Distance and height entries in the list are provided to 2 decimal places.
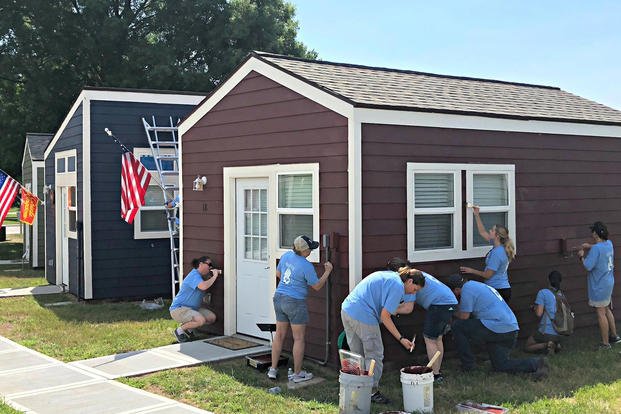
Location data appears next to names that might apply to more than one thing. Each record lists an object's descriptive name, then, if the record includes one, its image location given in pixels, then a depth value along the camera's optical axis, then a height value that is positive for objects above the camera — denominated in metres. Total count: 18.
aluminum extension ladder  12.96 +0.93
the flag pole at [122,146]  12.45 +1.11
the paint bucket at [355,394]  6.13 -1.70
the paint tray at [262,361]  7.87 -1.80
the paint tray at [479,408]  6.22 -1.87
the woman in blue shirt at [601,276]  9.19 -0.98
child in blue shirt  8.67 -1.55
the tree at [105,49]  25.67 +6.04
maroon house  7.87 +0.34
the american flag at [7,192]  14.62 +0.30
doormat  9.07 -1.85
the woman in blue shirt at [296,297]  7.44 -1.00
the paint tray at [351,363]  6.33 -1.46
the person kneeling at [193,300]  9.60 -1.34
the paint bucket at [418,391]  6.25 -1.70
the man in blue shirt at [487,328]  7.64 -1.38
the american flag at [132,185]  11.71 +0.35
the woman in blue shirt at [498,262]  8.46 -0.72
